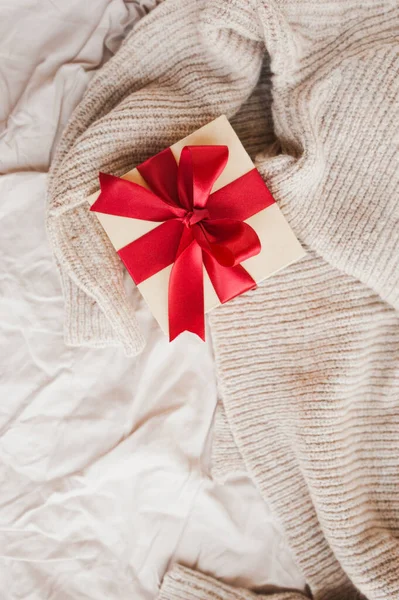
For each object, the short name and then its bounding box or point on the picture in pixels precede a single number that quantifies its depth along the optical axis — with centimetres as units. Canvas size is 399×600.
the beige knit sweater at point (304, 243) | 75
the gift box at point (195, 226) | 68
